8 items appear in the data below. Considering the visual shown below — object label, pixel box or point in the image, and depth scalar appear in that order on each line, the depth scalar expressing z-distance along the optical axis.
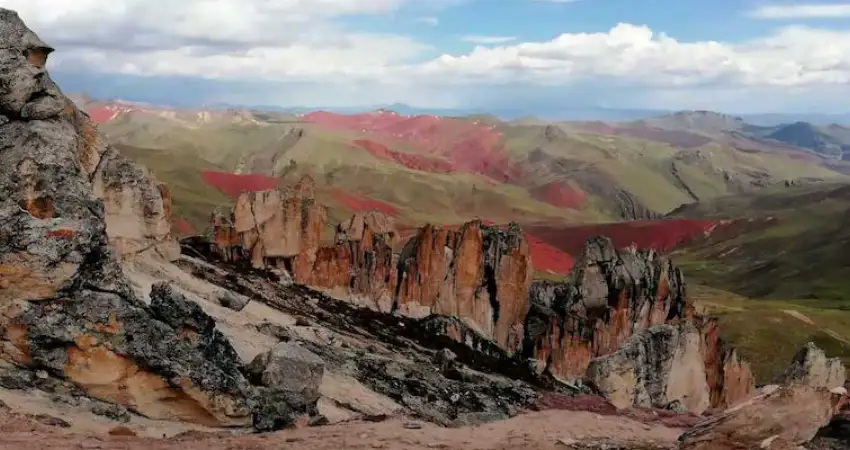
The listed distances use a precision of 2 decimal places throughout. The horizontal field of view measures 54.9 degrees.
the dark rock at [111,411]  23.28
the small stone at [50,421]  21.12
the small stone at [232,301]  42.56
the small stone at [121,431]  21.64
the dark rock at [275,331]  39.78
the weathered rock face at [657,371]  48.28
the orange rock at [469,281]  58.75
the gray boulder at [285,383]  25.78
